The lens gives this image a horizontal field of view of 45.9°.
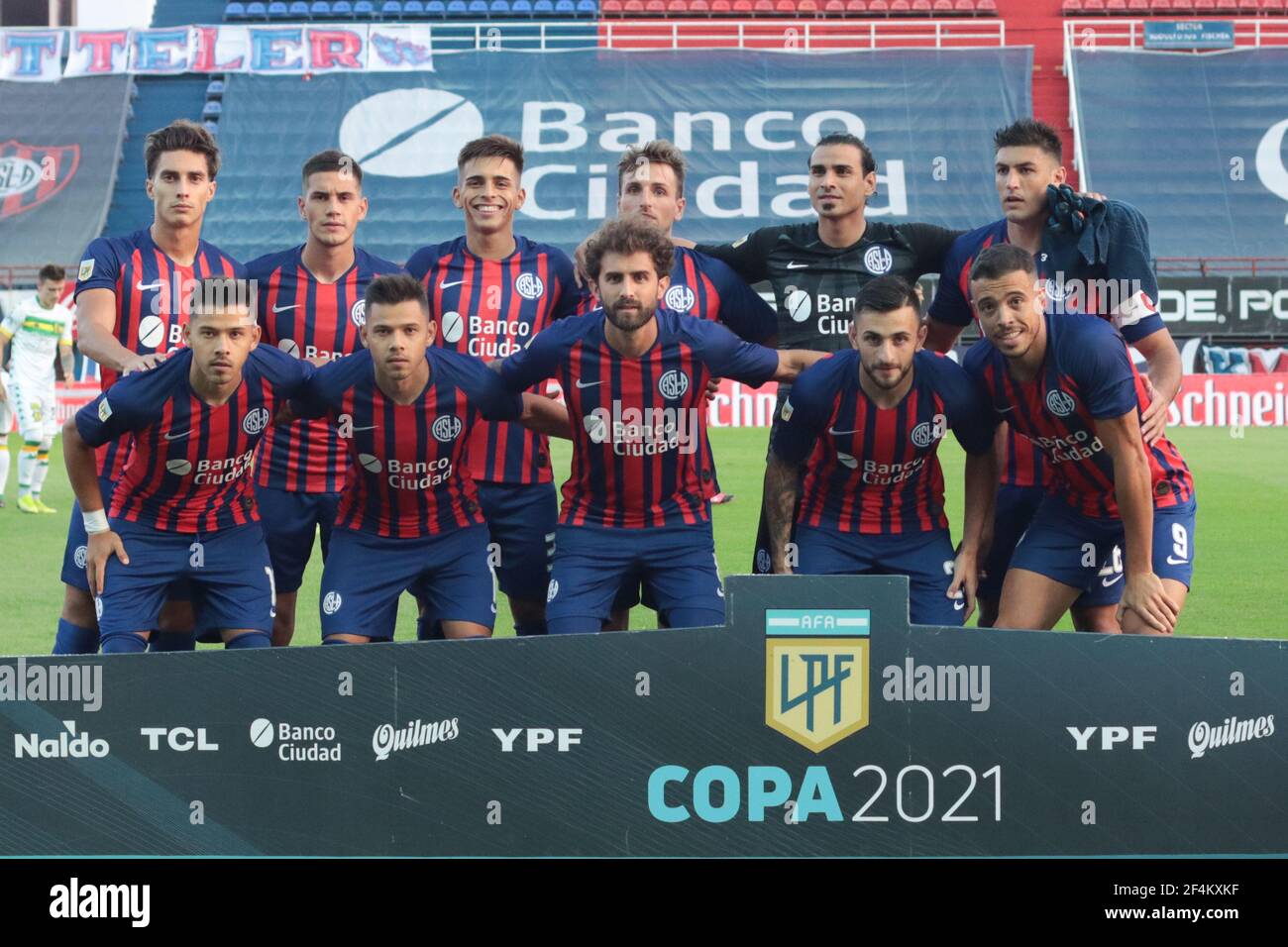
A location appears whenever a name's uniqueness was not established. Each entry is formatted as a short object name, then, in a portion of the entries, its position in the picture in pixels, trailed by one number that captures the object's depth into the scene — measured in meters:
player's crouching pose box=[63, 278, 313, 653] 4.84
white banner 26.41
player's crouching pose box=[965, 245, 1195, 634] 4.69
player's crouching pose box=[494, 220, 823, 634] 5.05
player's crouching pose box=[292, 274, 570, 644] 5.01
